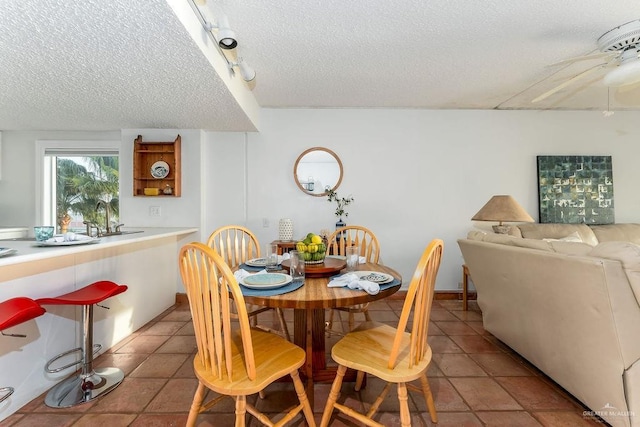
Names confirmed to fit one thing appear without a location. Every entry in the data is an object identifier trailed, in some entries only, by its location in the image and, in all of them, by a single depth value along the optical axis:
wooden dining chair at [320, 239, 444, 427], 1.19
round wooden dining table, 1.26
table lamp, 2.91
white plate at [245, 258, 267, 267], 1.85
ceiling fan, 1.93
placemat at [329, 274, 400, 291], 1.43
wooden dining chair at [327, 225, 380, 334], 2.12
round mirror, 3.61
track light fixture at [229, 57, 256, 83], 2.16
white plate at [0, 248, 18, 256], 1.29
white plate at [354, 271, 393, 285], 1.52
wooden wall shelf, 3.30
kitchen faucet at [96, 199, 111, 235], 2.46
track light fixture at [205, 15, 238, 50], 1.70
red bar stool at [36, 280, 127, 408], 1.67
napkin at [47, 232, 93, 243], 1.71
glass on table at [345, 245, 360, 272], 1.81
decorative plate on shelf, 3.34
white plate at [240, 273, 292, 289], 1.40
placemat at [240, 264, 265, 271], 1.81
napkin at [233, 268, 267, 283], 1.56
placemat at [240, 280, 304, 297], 1.32
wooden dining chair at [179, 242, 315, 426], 1.11
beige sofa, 1.32
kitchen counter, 1.57
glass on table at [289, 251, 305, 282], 1.56
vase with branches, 3.59
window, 3.61
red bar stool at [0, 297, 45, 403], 1.25
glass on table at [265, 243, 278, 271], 1.77
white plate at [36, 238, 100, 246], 1.66
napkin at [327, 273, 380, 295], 1.36
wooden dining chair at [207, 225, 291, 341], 2.06
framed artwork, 3.61
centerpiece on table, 1.81
